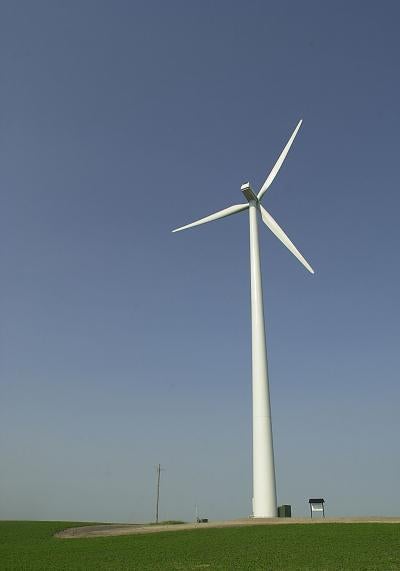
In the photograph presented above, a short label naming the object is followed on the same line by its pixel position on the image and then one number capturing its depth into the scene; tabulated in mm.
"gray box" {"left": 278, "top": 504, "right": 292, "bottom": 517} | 56947
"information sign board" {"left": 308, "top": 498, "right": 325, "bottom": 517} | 56719
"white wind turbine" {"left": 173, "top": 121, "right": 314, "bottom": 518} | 51250
